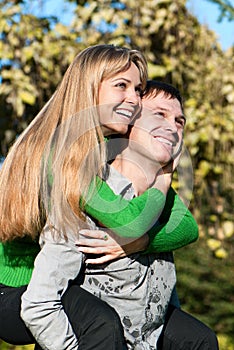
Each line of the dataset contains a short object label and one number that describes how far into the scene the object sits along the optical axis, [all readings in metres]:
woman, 3.24
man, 3.32
